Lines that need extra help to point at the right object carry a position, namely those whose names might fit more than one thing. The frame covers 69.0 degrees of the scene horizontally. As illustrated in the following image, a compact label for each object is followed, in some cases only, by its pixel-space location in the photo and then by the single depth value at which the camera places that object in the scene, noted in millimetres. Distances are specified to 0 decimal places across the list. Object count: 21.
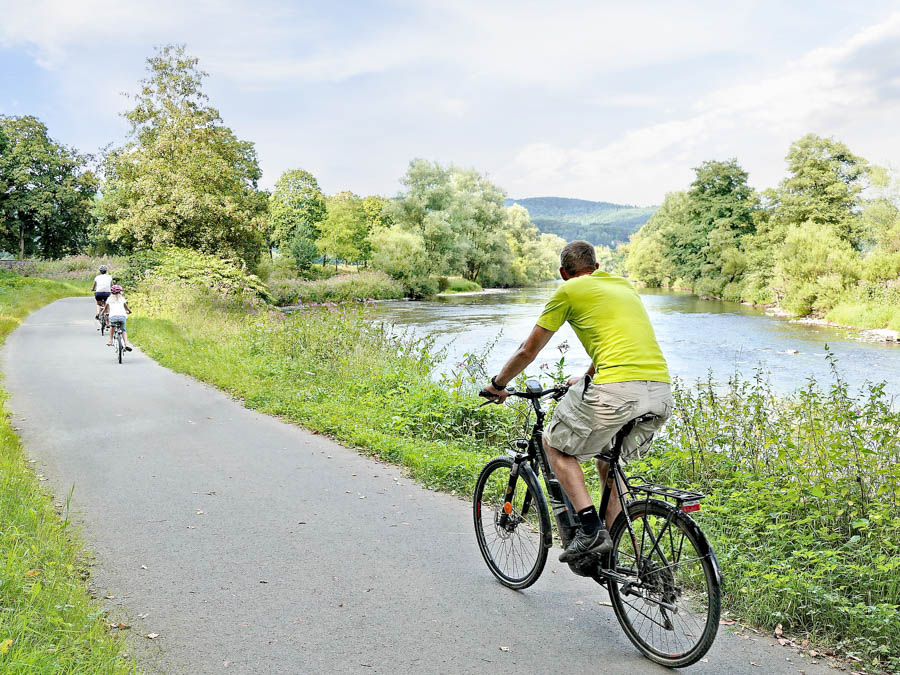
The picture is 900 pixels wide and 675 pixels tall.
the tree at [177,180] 28859
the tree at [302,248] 63156
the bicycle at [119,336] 13248
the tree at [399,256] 52031
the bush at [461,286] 62109
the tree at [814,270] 35156
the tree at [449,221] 58156
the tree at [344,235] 67500
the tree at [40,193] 52781
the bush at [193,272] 24594
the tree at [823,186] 47625
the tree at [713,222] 56469
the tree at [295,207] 65375
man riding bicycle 3258
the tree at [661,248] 70375
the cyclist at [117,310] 13680
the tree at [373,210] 77875
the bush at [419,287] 52500
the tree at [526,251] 80938
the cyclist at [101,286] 18625
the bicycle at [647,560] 3043
